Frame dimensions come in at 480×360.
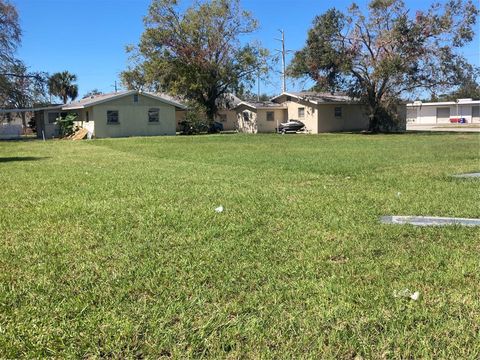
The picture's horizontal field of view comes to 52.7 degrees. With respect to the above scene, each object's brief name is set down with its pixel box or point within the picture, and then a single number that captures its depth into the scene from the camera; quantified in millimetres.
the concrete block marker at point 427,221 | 5586
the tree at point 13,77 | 38875
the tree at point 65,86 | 62728
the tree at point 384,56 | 32281
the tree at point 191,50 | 37250
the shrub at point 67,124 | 35875
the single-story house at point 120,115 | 35219
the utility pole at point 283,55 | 47031
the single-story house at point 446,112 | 62497
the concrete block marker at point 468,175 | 9930
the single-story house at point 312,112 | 40125
